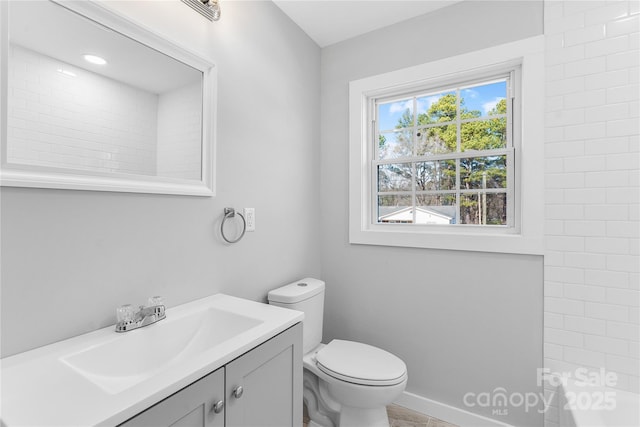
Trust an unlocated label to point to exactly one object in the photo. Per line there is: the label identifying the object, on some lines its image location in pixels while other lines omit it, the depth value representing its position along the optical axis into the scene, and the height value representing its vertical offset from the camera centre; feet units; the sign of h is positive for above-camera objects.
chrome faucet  3.20 -1.17
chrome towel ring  4.69 -0.12
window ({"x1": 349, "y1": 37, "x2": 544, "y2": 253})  5.20 +1.29
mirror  2.70 +1.22
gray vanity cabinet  2.33 -1.71
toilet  4.65 -2.62
